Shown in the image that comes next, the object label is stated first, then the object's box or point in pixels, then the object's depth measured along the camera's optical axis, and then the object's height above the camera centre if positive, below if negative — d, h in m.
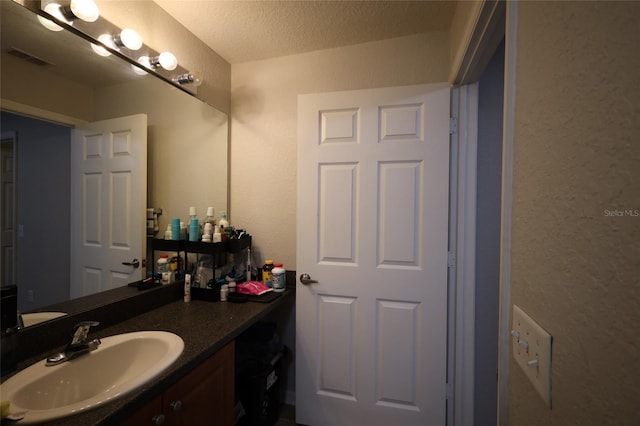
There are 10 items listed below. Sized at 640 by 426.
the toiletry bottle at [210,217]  1.73 -0.06
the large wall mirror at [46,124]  0.89 +0.30
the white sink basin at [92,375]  0.73 -0.54
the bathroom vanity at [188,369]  0.76 -0.54
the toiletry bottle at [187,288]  1.54 -0.46
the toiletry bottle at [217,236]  1.64 -0.17
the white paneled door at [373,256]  1.49 -0.26
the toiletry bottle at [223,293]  1.57 -0.49
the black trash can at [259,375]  1.48 -0.94
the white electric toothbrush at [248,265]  1.79 -0.37
